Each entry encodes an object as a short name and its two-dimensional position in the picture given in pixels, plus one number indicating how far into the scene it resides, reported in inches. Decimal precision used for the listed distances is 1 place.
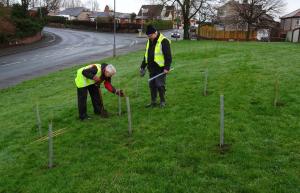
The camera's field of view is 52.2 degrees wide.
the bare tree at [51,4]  2687.1
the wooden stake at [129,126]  249.8
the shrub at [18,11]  1509.8
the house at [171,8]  1590.1
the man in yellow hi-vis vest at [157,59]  298.2
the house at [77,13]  3873.6
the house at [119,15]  3608.2
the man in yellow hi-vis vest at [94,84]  287.0
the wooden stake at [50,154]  216.5
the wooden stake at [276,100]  294.4
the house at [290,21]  2199.4
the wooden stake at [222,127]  217.6
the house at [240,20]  2025.0
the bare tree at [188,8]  1484.6
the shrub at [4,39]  1307.3
